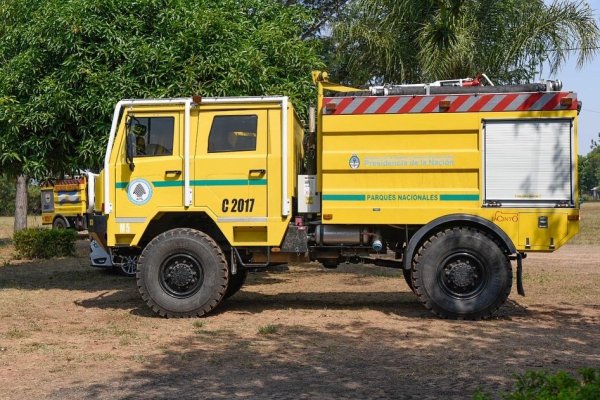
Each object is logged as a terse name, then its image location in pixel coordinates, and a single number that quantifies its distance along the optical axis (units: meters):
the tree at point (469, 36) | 13.89
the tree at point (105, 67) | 11.12
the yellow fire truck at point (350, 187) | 8.56
